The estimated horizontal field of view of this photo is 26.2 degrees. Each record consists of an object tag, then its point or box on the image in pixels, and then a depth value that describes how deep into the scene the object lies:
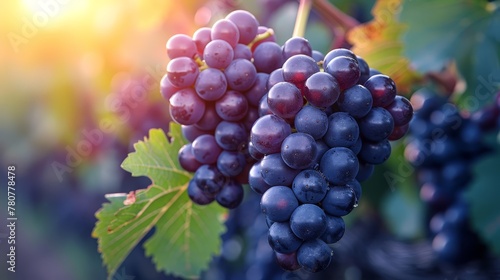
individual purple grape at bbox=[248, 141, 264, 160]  0.55
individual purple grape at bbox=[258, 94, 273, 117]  0.54
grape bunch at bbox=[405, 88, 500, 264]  0.85
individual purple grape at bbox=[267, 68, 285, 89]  0.55
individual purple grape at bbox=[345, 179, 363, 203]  0.54
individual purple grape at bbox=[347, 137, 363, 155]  0.54
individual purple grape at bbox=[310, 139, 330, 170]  0.53
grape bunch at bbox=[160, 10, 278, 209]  0.56
